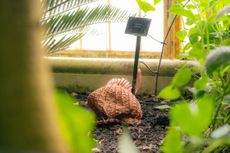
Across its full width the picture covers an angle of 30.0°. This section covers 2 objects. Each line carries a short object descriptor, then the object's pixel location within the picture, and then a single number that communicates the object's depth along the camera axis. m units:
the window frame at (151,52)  3.45
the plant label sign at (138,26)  2.20
